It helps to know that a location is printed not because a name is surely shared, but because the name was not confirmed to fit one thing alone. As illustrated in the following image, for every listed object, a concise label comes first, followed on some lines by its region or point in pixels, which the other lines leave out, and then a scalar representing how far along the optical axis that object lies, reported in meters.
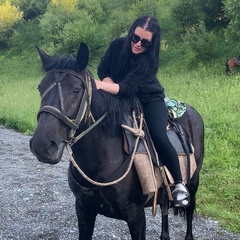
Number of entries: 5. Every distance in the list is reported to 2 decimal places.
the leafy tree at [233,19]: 19.50
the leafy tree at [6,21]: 41.84
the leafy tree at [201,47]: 22.73
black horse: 2.61
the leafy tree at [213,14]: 25.70
